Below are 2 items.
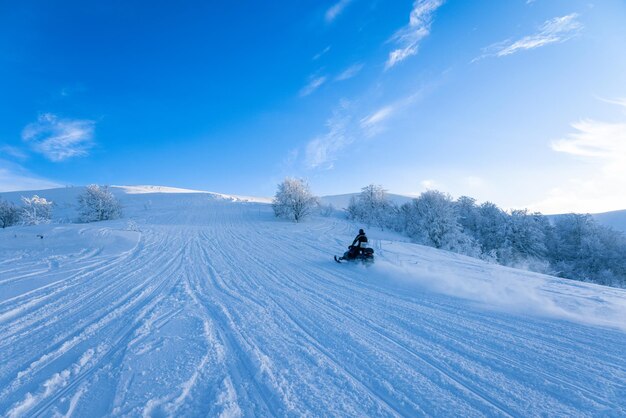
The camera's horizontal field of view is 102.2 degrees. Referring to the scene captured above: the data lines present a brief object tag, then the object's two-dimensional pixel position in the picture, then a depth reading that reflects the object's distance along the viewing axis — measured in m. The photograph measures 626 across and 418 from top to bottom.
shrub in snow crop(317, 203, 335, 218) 45.67
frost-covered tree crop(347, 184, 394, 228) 43.34
